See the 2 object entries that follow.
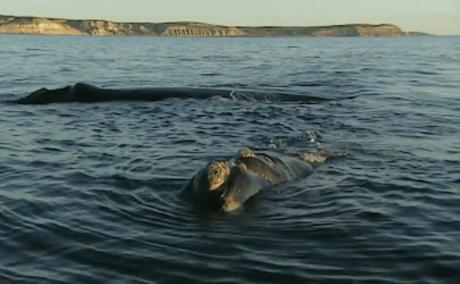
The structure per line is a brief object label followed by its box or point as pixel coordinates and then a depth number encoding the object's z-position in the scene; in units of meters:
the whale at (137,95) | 18.94
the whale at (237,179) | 8.45
